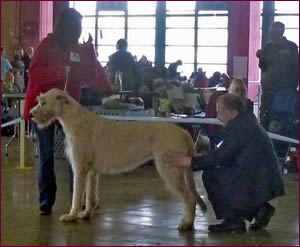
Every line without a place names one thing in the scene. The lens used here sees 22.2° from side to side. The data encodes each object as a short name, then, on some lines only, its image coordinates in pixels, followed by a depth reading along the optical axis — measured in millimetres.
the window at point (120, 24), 17734
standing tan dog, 4777
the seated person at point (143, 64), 11039
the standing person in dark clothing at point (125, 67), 9836
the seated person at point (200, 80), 13520
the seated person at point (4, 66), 12758
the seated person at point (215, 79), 13867
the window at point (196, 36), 17172
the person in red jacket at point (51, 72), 5027
